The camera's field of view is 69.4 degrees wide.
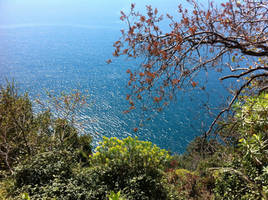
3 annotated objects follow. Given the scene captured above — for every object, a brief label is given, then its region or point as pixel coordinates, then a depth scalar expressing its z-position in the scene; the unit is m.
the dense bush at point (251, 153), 3.11
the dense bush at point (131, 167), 4.68
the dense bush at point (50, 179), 4.19
